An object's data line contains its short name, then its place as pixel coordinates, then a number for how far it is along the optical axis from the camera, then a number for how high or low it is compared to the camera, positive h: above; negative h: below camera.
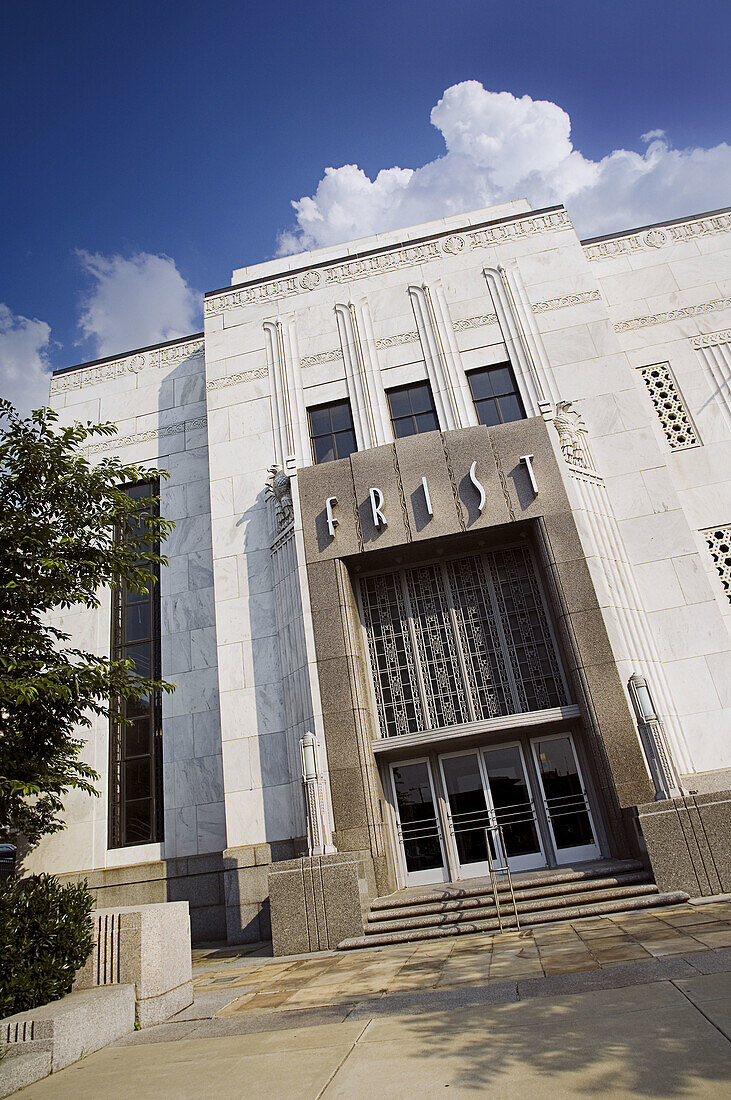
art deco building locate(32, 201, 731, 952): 12.81 +5.12
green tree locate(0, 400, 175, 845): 10.43 +4.86
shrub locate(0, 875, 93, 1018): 6.34 -0.30
